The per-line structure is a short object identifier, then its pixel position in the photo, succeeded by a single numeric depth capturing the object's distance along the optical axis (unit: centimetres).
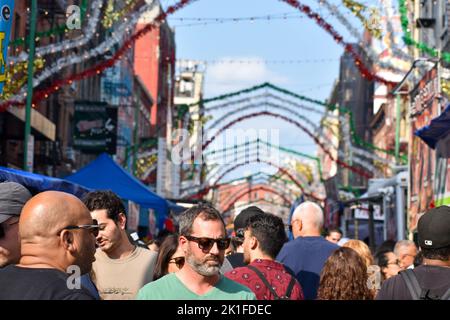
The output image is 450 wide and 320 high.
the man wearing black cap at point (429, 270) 877
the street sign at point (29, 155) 3381
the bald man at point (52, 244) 630
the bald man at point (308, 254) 1337
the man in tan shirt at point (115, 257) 1111
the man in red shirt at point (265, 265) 999
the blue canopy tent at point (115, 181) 3111
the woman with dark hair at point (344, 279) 1112
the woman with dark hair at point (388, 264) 1669
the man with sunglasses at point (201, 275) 781
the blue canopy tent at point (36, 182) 1821
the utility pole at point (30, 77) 3306
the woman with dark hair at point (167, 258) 1211
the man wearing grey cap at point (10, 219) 787
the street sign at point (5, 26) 1834
